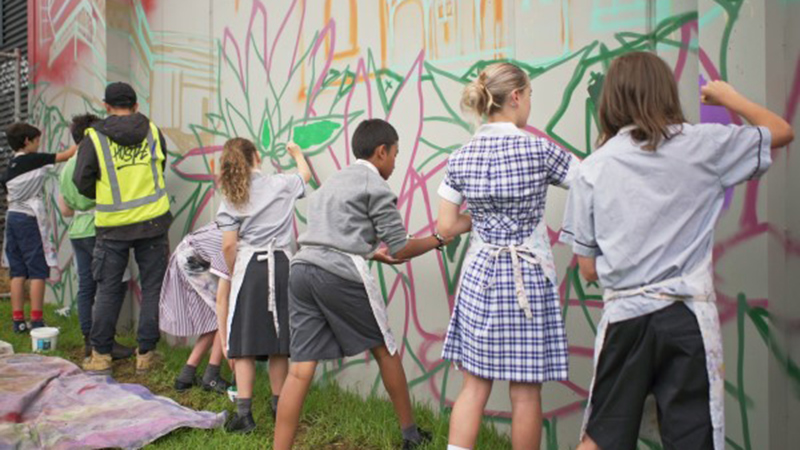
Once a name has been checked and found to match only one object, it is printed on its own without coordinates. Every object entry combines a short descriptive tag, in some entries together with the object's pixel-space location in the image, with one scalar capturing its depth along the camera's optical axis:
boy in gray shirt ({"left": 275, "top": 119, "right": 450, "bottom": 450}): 3.17
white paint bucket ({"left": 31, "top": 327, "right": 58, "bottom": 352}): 5.71
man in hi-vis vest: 4.94
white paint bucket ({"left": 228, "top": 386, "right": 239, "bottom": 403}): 4.30
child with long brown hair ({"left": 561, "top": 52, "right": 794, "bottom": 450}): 2.11
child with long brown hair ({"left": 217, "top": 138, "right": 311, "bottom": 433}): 3.84
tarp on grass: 3.65
